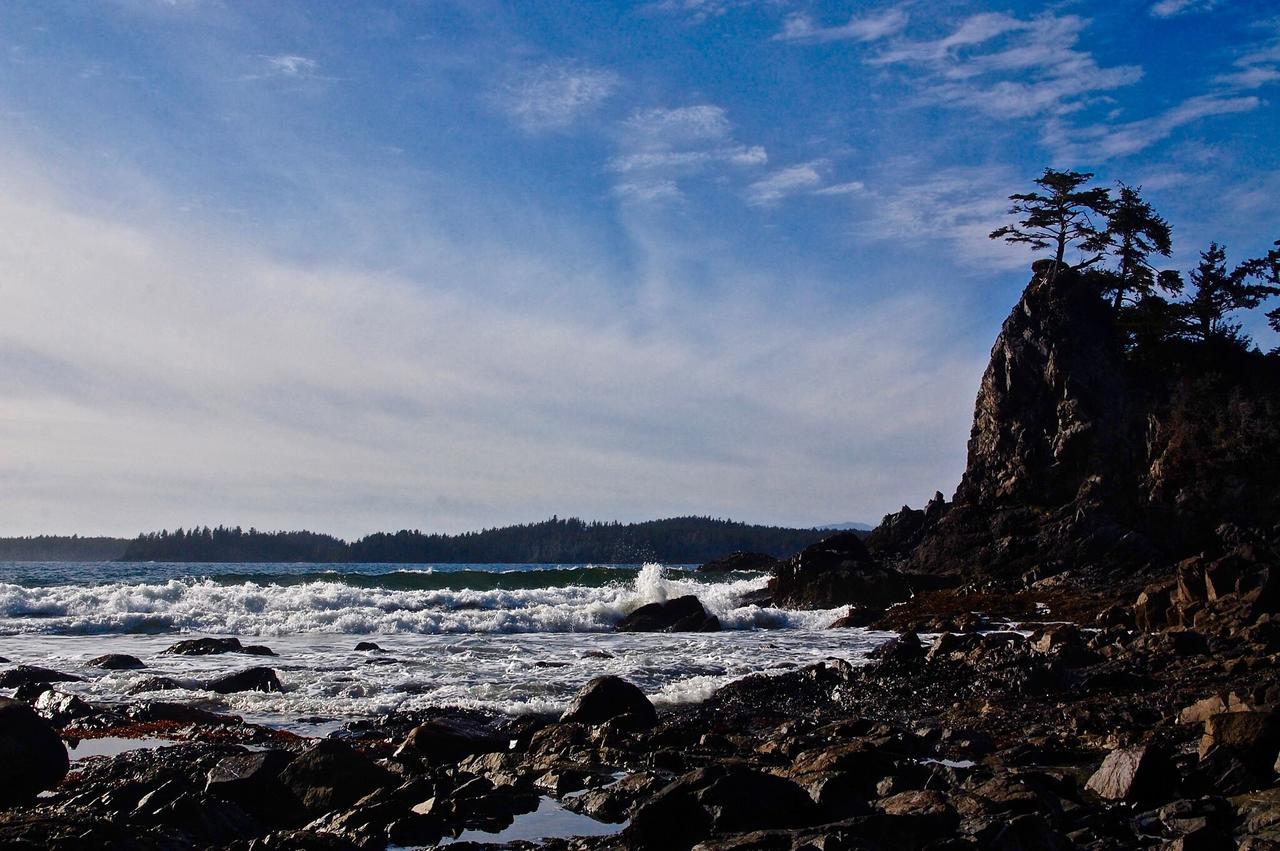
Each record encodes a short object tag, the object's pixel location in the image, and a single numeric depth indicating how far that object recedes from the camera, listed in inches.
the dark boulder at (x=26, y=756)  376.8
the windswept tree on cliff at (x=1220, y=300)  1977.1
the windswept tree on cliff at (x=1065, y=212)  2128.4
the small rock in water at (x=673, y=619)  1277.1
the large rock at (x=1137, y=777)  353.4
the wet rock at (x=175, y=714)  590.9
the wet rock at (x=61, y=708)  586.4
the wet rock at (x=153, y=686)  709.9
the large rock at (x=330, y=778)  374.6
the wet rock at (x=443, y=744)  472.7
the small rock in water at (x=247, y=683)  716.7
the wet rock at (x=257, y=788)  365.7
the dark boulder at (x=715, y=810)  319.9
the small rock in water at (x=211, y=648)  951.6
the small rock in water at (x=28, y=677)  723.4
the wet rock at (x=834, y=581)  1643.7
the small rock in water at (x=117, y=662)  837.8
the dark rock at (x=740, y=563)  3142.2
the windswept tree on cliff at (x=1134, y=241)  2090.3
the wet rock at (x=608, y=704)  561.9
